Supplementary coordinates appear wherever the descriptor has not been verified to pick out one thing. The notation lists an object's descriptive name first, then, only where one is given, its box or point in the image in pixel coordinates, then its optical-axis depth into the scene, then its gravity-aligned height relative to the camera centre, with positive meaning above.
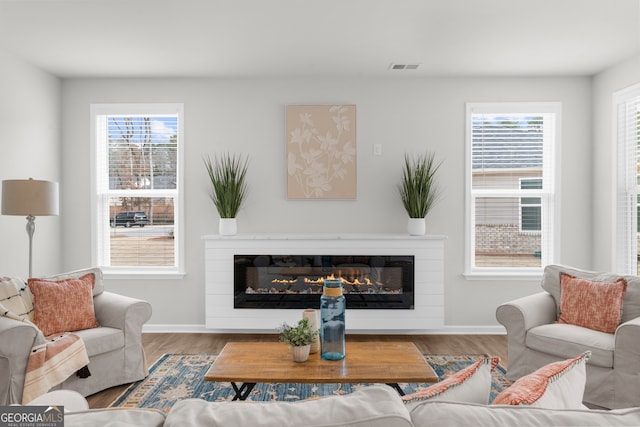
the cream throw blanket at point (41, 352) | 2.49 -0.85
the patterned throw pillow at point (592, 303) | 2.99 -0.65
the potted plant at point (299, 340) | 2.48 -0.73
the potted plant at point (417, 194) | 4.40 +0.18
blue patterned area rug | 2.97 -1.27
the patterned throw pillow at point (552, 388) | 1.10 -0.47
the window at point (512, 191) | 4.69 +0.22
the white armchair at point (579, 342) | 2.65 -0.86
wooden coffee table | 2.29 -0.86
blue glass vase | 2.47 -0.63
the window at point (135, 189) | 4.72 +0.25
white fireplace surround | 4.39 -0.63
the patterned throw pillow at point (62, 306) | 3.05 -0.67
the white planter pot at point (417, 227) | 4.41 -0.15
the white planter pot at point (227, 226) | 4.44 -0.15
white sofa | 0.90 -0.44
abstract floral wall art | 4.62 +0.64
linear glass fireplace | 4.42 -0.68
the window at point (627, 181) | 4.10 +0.30
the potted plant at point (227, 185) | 4.44 +0.27
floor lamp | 3.34 +0.11
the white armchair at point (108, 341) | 2.52 -0.89
